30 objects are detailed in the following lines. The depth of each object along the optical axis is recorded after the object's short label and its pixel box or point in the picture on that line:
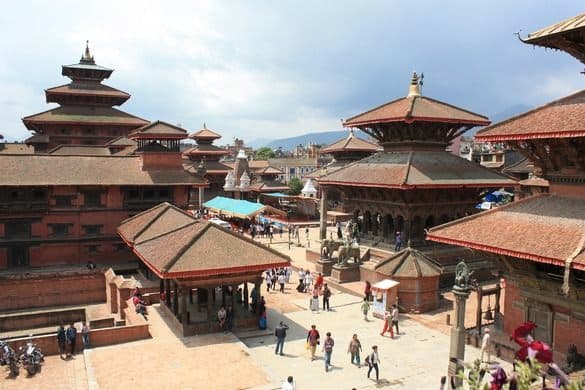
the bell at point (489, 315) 19.84
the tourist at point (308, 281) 27.44
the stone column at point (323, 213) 35.04
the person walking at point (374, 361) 15.70
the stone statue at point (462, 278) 13.36
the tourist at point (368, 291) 23.48
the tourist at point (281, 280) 27.23
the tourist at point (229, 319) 19.73
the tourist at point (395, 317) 20.30
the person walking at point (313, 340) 17.42
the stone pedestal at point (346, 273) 28.14
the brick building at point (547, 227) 14.12
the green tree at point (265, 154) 147.12
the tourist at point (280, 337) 17.66
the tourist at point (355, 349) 16.80
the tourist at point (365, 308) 21.92
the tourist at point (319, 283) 24.53
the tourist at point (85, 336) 19.02
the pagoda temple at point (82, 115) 46.98
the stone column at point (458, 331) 13.74
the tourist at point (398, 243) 29.38
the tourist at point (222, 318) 19.56
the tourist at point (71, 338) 19.53
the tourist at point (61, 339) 19.38
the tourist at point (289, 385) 13.43
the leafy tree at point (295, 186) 81.25
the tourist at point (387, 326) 19.94
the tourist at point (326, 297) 23.55
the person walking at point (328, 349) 16.44
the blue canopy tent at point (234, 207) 43.56
